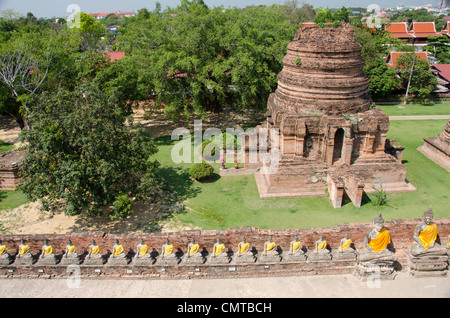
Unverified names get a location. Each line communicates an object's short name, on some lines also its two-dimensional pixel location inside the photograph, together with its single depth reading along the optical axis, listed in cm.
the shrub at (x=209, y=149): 2183
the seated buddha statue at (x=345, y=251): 1213
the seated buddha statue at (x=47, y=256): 1239
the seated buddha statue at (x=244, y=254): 1206
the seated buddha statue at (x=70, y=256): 1237
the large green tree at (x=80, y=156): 1441
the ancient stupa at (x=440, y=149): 2048
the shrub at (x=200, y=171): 1883
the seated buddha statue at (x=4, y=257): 1251
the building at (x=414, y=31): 5909
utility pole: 3261
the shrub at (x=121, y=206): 1473
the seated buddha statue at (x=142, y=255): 1213
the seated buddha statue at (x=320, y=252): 1209
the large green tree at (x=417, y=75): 3275
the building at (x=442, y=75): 3427
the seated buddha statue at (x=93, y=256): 1231
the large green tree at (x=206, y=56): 2381
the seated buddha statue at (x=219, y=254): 1207
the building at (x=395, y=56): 3612
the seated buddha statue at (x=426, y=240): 1197
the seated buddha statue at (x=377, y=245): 1177
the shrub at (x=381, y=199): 1669
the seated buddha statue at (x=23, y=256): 1246
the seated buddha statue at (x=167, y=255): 1214
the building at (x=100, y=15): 17245
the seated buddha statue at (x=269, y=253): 1206
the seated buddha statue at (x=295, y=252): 1209
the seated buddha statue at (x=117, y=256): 1220
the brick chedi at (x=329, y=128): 1761
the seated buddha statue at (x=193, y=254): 1209
